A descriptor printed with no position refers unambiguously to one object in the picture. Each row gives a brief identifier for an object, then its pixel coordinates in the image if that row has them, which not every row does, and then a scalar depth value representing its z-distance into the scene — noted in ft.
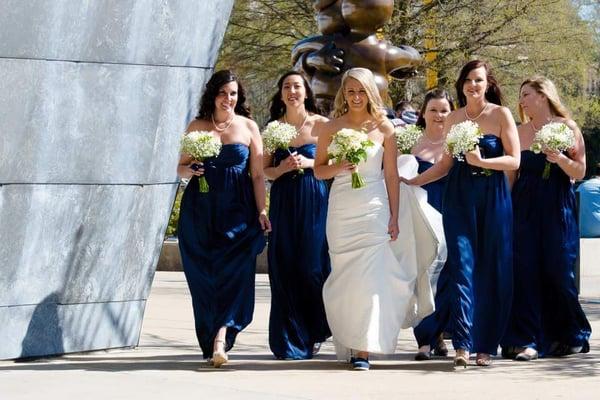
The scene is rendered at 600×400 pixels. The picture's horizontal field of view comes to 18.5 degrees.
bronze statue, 75.55
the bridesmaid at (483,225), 39.43
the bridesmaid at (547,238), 42.61
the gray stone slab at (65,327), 40.44
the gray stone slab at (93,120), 38.99
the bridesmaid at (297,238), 42.07
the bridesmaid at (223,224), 40.21
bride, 38.86
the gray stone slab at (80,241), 39.94
